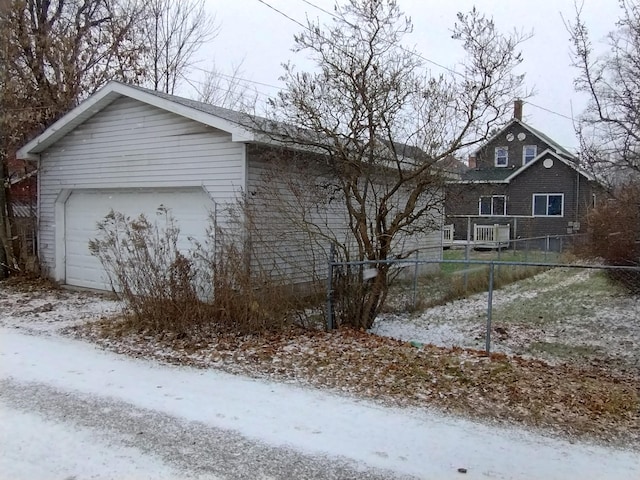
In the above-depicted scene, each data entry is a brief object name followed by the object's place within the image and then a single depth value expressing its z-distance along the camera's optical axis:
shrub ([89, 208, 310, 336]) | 7.32
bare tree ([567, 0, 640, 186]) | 7.79
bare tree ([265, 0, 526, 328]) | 7.55
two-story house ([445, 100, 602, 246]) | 27.30
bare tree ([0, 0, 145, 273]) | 12.59
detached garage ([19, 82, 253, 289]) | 9.42
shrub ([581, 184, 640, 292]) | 10.78
